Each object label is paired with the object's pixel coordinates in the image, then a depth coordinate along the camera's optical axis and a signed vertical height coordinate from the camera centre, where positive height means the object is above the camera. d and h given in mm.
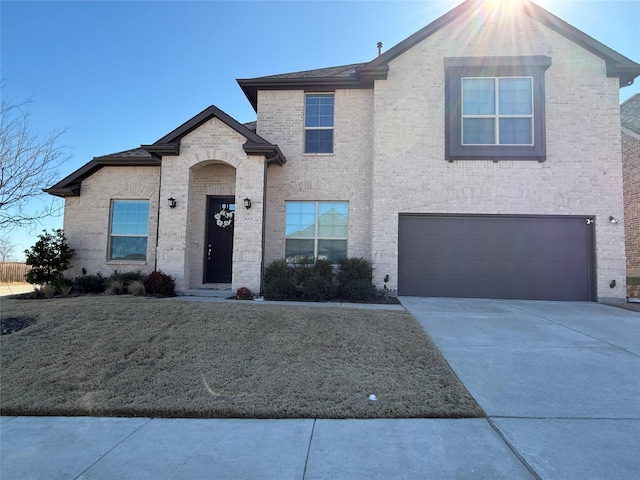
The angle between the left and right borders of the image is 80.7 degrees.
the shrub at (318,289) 9531 -812
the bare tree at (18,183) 7777 +1420
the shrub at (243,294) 9662 -999
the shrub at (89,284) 10719 -943
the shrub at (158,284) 9789 -810
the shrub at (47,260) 10780 -273
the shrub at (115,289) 9899 -971
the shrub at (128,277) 10641 -696
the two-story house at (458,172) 10305 +2480
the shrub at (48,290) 10023 -1080
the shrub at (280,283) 9664 -714
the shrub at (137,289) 9656 -942
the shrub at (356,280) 9484 -577
